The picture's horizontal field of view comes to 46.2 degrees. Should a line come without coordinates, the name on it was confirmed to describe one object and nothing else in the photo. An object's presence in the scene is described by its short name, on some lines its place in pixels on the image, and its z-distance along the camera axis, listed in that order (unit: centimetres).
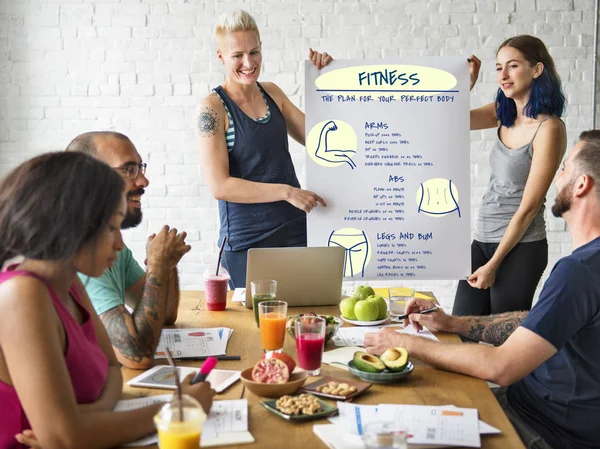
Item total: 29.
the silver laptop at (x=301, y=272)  226
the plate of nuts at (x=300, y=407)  139
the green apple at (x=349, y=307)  221
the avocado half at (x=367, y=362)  163
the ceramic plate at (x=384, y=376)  161
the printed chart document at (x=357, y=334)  197
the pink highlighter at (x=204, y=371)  140
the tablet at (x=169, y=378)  159
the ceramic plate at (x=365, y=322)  217
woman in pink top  119
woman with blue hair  294
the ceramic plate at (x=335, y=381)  150
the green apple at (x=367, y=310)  217
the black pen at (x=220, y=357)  180
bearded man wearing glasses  174
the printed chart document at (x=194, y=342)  185
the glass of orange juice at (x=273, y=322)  183
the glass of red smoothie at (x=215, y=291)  235
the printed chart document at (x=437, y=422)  129
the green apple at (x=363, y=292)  223
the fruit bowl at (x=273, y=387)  150
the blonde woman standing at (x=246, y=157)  290
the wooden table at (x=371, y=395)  132
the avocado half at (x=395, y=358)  163
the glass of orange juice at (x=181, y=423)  114
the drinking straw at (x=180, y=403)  114
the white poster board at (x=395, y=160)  302
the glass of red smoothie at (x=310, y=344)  166
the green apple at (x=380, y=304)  219
